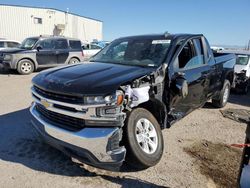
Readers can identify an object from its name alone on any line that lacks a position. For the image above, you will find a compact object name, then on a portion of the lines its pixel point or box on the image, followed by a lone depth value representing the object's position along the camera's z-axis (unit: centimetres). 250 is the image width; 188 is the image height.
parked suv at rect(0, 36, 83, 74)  928
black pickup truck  228
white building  2111
